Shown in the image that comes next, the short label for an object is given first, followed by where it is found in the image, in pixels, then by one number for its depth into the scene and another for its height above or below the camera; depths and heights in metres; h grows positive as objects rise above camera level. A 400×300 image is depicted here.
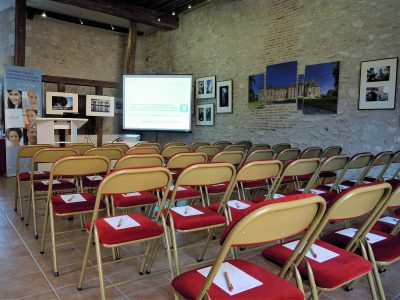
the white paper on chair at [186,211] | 2.30 -0.60
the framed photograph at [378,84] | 4.83 +0.76
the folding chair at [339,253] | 1.38 -0.62
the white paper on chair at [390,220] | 2.34 -0.64
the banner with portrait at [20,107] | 6.45 +0.38
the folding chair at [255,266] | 1.10 -0.47
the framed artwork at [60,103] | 8.45 +0.63
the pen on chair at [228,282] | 1.28 -0.62
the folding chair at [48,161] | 3.10 -0.35
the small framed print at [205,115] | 8.17 +0.38
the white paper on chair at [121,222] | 2.03 -0.61
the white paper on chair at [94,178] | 3.64 -0.58
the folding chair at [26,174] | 3.66 -0.57
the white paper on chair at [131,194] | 2.85 -0.60
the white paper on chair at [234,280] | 1.29 -0.63
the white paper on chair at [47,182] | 3.42 -0.60
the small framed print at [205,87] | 8.10 +1.09
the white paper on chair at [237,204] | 2.61 -0.61
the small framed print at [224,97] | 7.62 +0.80
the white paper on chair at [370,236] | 1.94 -0.64
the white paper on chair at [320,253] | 1.58 -0.62
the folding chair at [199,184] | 2.09 -0.49
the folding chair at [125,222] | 1.81 -0.61
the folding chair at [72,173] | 2.39 -0.35
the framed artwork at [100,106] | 8.97 +0.62
